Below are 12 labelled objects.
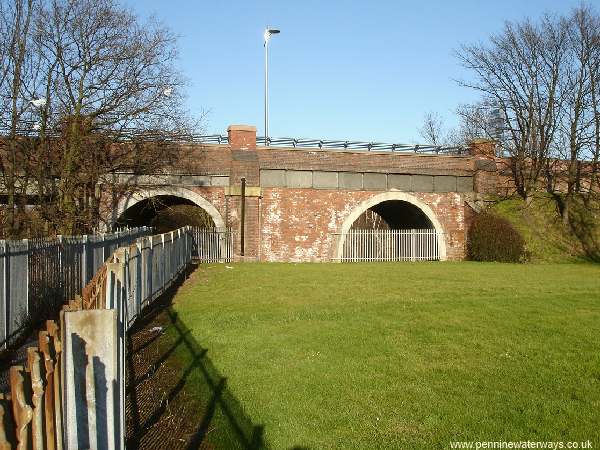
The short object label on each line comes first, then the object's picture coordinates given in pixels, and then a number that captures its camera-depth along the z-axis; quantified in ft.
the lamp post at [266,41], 104.58
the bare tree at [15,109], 59.41
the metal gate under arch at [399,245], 91.76
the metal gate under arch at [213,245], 83.46
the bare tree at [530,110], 98.78
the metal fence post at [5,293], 24.56
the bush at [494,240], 87.66
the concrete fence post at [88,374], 10.00
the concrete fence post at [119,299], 12.62
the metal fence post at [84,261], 37.24
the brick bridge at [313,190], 83.97
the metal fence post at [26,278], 28.12
